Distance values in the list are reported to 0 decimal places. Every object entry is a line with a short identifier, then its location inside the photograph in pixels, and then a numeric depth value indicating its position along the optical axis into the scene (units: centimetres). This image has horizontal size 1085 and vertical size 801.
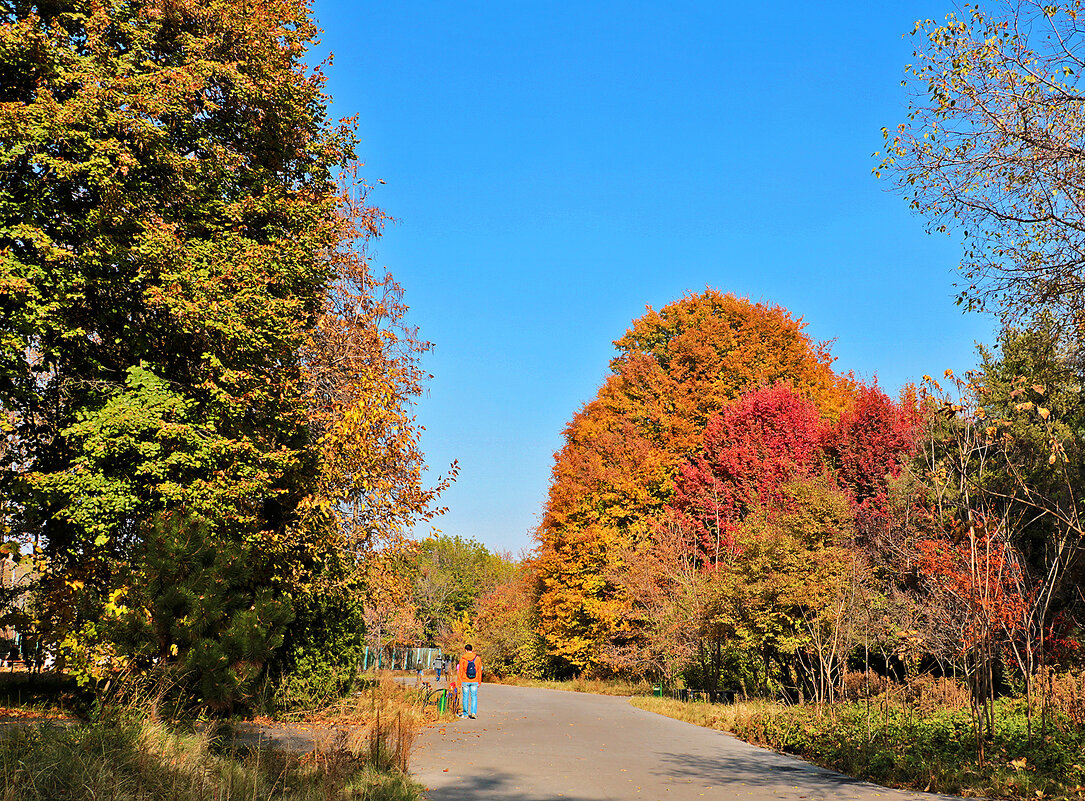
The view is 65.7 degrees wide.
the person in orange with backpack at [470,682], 1973
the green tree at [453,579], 6197
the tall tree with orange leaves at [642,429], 3844
